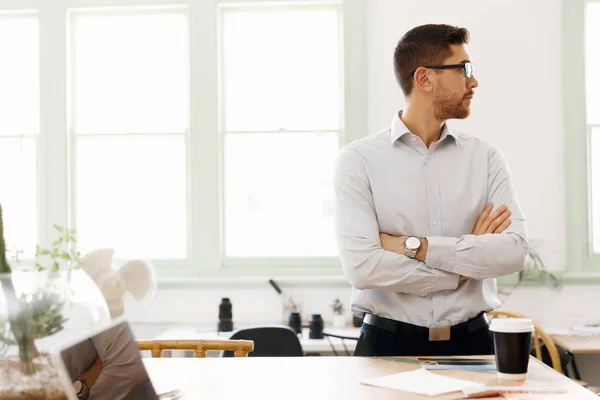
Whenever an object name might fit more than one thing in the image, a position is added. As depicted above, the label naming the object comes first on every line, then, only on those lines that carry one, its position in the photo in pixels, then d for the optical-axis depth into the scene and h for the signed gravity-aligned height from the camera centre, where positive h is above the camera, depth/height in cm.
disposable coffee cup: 168 -34
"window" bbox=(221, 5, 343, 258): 497 +51
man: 232 -6
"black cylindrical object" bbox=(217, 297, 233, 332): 448 -70
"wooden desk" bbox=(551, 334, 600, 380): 375 -77
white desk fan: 118 -13
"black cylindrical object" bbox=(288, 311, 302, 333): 438 -72
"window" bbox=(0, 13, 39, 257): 505 +57
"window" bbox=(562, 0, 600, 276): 469 +27
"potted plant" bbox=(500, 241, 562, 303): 464 -49
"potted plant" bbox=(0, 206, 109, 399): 98 -16
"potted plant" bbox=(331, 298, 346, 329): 450 -71
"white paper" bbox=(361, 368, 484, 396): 161 -42
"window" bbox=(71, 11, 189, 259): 502 +48
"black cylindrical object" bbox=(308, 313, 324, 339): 423 -73
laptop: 116 -28
